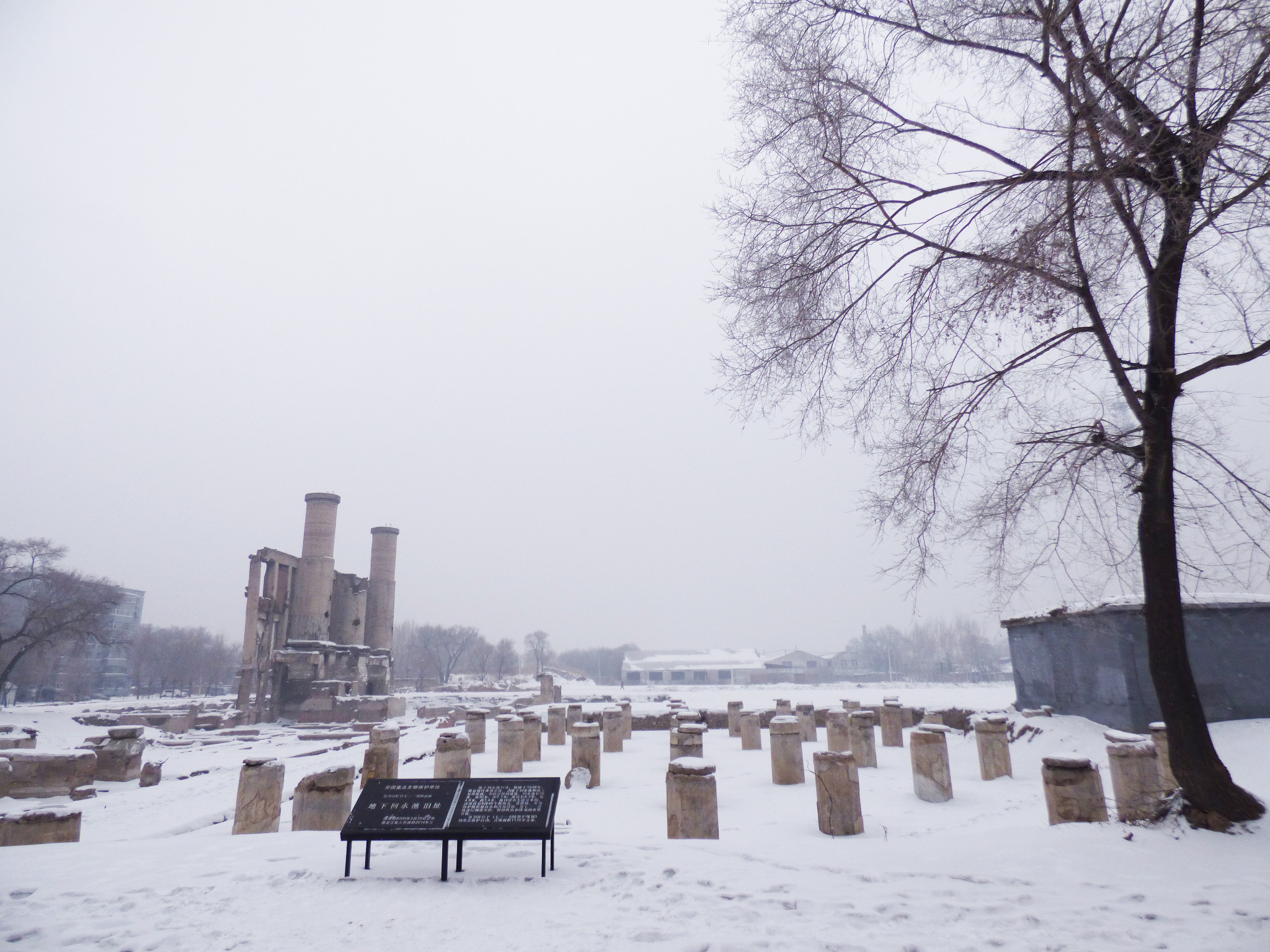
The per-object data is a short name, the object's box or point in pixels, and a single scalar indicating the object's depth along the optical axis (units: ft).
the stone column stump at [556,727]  49.93
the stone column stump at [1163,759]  21.53
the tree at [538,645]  307.58
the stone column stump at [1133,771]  19.19
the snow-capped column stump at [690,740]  33.19
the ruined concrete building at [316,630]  106.01
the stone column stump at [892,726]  44.93
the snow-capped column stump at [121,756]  46.75
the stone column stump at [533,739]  42.01
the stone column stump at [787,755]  31.19
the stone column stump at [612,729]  45.44
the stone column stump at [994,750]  31.96
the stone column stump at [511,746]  38.19
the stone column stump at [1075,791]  18.35
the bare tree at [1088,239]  15.67
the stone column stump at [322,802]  22.93
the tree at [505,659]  289.06
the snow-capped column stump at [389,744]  32.76
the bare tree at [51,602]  97.30
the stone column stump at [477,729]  46.75
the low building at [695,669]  259.39
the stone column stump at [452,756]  31.65
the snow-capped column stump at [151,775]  44.96
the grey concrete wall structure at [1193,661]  35.88
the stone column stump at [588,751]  32.73
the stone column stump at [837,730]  39.22
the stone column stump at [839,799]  20.24
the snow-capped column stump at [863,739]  36.24
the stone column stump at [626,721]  51.94
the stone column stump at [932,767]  27.17
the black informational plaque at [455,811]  15.61
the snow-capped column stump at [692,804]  19.58
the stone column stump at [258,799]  23.29
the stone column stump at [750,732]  45.21
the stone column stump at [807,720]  48.06
